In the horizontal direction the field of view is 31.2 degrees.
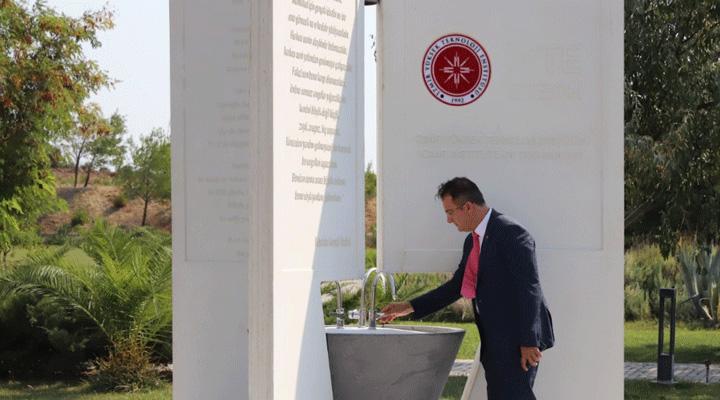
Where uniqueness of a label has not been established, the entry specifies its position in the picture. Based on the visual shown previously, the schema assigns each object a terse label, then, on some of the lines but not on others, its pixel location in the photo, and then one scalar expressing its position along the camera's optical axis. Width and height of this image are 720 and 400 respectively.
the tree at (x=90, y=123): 16.11
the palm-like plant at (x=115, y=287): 12.22
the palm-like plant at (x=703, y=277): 16.25
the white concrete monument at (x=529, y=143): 7.54
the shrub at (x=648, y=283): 18.06
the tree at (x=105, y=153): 56.88
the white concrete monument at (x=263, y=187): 6.08
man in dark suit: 6.63
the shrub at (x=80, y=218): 44.17
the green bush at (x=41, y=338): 12.37
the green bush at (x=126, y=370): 12.04
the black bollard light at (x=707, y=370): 12.35
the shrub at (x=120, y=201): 53.66
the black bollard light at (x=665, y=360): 12.34
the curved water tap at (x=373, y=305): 7.14
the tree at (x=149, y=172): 52.34
